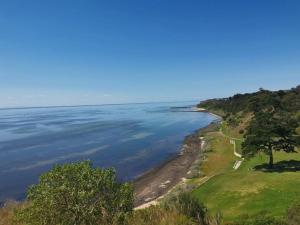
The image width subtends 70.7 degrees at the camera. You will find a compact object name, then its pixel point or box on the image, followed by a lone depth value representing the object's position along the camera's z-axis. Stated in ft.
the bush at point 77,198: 30.58
